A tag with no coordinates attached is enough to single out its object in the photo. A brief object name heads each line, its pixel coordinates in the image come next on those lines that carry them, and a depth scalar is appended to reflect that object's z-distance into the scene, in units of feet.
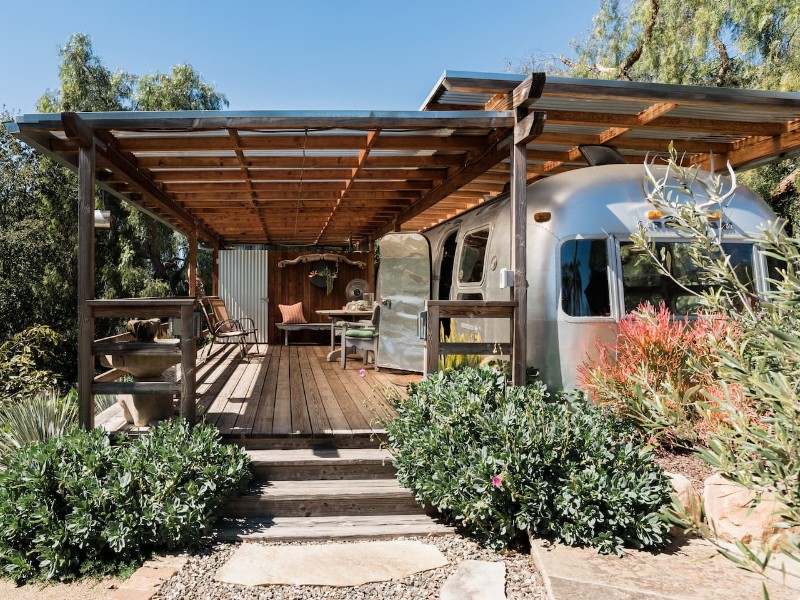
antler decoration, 44.47
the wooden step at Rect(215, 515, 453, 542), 12.56
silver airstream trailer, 16.69
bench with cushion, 41.27
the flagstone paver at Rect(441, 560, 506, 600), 10.15
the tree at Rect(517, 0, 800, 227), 35.50
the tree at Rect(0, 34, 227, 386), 47.37
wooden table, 30.66
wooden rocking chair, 30.78
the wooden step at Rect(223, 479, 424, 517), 13.41
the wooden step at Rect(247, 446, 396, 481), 14.43
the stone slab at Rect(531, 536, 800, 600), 9.38
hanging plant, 44.21
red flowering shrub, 14.12
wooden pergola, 15.01
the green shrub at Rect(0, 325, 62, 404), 26.94
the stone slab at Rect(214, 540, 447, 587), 10.88
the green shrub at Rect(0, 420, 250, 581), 11.48
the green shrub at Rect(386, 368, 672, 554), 11.28
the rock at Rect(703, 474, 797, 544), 11.11
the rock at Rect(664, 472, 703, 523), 12.10
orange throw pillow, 41.52
